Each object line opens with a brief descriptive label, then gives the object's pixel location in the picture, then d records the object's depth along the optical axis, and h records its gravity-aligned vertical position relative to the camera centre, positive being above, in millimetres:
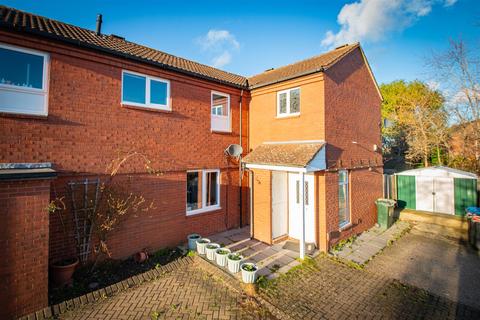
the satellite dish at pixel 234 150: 9859 +671
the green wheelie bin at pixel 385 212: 10672 -2176
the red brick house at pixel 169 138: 5297 +919
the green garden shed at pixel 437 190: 11156 -1217
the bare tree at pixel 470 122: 14047 +2934
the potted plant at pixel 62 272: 5676 -2695
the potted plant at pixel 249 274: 5785 -2774
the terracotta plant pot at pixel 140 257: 7143 -2892
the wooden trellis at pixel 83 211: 6227 -1277
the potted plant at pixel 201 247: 7422 -2665
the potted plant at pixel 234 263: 6363 -2742
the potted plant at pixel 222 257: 6723 -2702
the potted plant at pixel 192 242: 7925 -2677
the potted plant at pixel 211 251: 7062 -2677
